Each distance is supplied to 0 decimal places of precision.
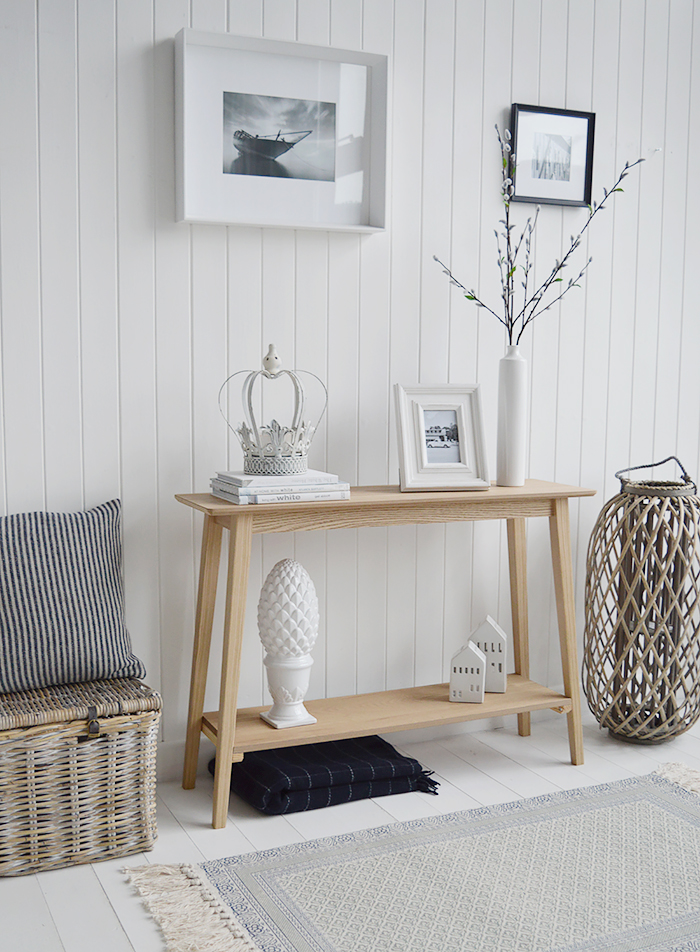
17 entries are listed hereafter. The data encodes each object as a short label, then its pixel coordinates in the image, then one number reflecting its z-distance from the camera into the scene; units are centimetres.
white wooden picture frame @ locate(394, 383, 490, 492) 241
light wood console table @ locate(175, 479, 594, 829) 215
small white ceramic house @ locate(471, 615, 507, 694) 257
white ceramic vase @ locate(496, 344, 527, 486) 252
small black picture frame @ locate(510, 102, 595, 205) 269
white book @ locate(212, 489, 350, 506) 214
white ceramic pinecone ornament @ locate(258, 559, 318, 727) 226
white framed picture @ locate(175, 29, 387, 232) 229
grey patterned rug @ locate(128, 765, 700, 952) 173
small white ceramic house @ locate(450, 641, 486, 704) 250
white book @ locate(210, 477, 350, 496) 213
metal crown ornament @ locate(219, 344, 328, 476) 220
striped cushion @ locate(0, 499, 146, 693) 206
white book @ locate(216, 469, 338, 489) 215
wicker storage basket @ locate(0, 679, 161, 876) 191
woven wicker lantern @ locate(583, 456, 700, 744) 263
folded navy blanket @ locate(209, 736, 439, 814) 223
